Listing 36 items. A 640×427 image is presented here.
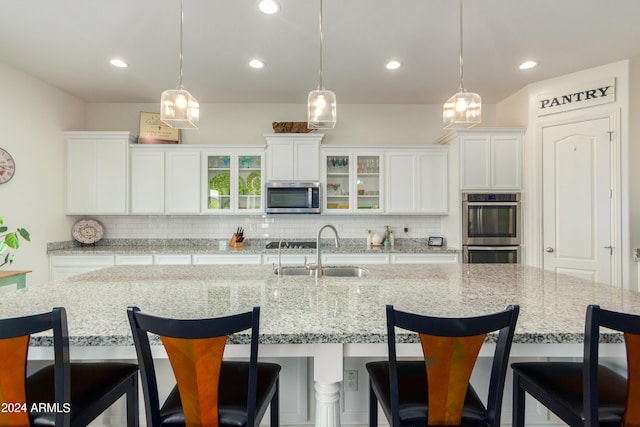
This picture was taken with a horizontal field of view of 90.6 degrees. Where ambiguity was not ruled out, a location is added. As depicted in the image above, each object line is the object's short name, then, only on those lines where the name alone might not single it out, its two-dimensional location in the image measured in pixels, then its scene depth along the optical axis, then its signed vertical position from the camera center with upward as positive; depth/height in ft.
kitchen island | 3.49 -1.19
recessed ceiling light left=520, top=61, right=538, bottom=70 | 10.32 +5.09
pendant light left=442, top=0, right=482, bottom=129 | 6.64 +2.32
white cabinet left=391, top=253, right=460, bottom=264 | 12.16 -1.52
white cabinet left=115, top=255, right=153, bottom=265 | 12.08 -1.54
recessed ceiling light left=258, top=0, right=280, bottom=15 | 7.29 +4.99
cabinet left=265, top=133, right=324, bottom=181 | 13.00 +2.55
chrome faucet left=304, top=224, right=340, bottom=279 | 6.60 -0.94
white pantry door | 10.55 +0.68
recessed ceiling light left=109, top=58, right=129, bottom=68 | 10.18 +5.10
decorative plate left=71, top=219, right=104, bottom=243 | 13.32 -0.51
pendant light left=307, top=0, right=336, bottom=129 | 6.23 +2.21
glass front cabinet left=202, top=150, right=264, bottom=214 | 13.25 +1.58
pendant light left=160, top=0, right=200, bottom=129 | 6.39 +2.28
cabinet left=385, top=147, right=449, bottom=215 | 13.12 +1.56
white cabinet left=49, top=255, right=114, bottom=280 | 11.94 -1.70
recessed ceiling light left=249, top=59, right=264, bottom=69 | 10.25 +5.11
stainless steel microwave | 12.94 +0.89
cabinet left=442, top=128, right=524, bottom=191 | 12.12 +2.28
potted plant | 7.61 -0.51
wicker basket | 13.16 +3.81
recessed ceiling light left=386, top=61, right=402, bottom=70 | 10.32 +5.10
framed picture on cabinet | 13.47 +3.76
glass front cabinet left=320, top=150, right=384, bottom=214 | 13.29 +1.61
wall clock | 10.21 +1.72
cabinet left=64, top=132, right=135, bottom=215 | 12.82 +1.82
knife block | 13.21 -1.00
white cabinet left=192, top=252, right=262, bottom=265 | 12.13 -1.51
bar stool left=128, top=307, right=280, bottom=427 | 2.89 -1.42
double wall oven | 11.94 -0.44
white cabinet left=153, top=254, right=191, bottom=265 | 12.15 -1.55
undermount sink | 7.50 -1.28
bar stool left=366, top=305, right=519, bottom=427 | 2.92 -1.44
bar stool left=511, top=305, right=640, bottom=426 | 3.02 -2.01
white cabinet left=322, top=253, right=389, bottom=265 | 12.14 -1.53
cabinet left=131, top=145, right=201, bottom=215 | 13.02 +1.60
